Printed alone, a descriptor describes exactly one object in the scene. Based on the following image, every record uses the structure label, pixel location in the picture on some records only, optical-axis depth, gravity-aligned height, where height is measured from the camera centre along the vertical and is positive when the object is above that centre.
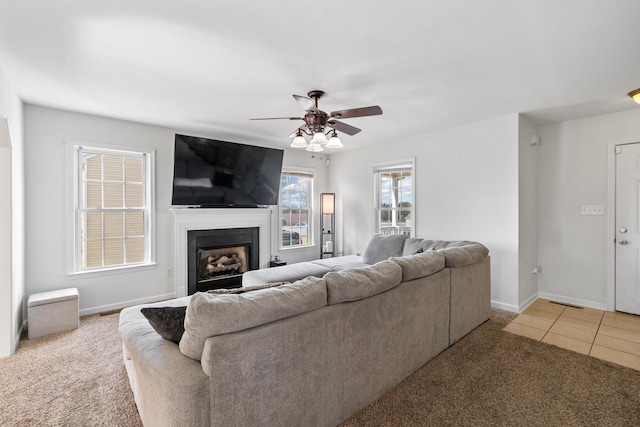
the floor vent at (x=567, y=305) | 3.80 -1.19
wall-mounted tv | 4.08 +0.58
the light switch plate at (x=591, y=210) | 3.68 +0.01
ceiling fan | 2.55 +0.84
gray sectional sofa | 1.31 -0.70
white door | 3.45 -0.20
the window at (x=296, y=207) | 5.59 +0.10
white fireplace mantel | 4.20 -0.16
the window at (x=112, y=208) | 3.65 +0.06
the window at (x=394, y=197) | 4.91 +0.25
